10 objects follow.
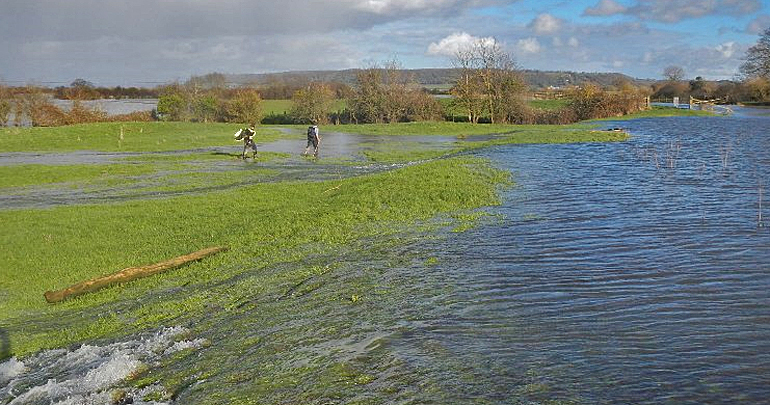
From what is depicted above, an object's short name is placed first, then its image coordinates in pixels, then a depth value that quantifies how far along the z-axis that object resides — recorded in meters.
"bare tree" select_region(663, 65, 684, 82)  146.91
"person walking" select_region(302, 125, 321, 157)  40.72
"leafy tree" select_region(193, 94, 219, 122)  92.38
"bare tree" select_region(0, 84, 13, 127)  78.20
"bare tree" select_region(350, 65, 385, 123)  86.88
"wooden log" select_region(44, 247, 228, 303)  13.25
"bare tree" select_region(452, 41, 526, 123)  79.56
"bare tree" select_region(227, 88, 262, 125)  89.81
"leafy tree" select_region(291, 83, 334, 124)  89.00
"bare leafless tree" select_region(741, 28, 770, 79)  98.94
